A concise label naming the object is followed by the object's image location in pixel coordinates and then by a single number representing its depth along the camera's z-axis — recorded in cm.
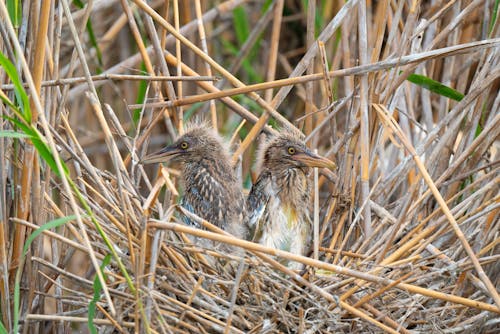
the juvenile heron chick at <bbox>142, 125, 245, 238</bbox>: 603
